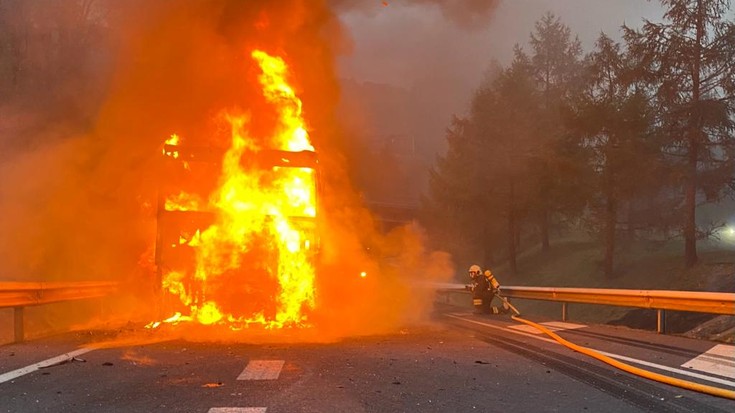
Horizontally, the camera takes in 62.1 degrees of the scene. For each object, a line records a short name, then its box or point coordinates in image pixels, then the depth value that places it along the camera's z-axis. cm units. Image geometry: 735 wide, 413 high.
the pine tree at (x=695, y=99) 2231
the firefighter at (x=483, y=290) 1455
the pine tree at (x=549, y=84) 3162
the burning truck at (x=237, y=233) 973
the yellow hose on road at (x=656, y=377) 485
